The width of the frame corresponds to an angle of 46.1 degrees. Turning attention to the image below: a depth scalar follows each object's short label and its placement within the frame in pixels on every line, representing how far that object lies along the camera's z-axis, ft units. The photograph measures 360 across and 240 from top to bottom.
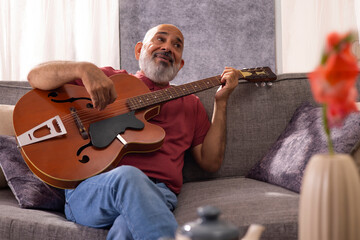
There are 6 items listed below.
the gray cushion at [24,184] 5.06
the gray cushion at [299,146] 5.20
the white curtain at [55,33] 9.92
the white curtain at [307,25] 10.75
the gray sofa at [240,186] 4.40
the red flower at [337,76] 1.88
